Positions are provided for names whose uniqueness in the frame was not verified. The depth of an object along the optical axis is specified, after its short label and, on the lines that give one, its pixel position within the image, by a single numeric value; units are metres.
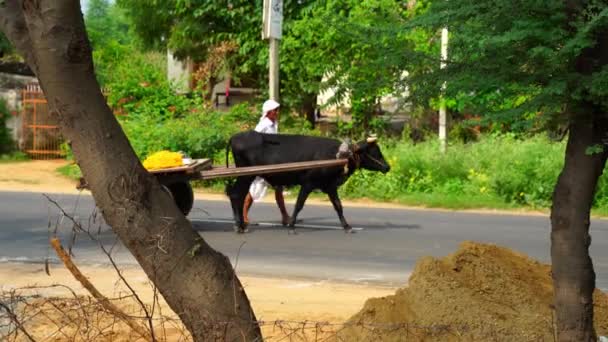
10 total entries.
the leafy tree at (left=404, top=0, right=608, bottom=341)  5.28
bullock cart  12.19
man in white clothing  14.27
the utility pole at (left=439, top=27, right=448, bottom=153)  20.16
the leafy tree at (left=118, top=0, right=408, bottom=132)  23.48
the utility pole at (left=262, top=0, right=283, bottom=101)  19.11
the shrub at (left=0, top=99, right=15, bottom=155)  24.06
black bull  13.12
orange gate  24.23
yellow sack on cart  12.23
